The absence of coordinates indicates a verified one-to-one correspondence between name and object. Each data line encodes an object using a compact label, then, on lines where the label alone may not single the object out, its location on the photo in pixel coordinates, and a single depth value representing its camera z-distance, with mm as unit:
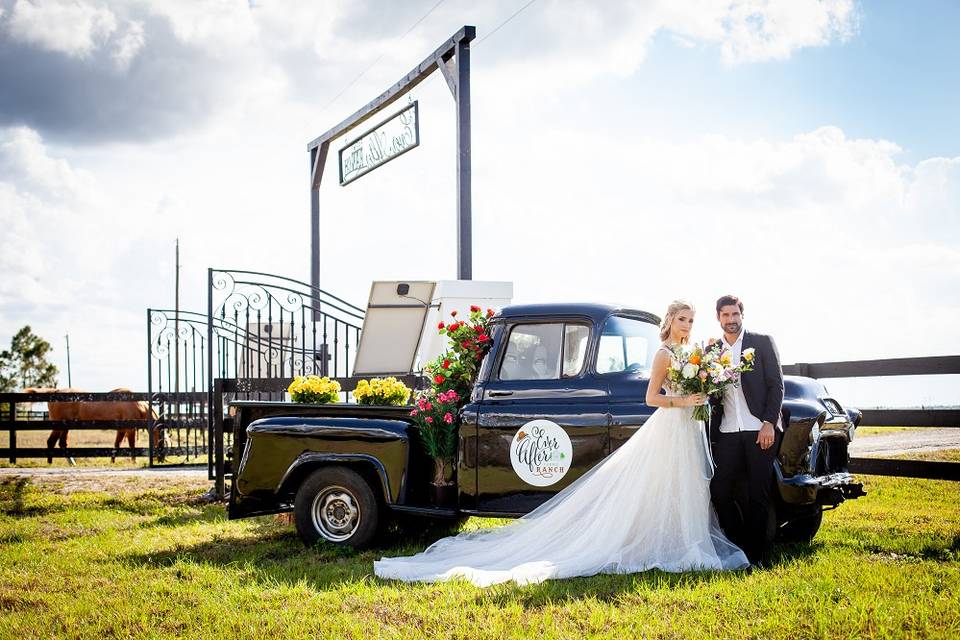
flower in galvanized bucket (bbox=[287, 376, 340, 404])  8344
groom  6145
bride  6094
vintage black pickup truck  6484
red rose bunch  7043
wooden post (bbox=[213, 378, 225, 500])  10430
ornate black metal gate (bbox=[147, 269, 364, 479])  11180
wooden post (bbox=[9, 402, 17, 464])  17422
